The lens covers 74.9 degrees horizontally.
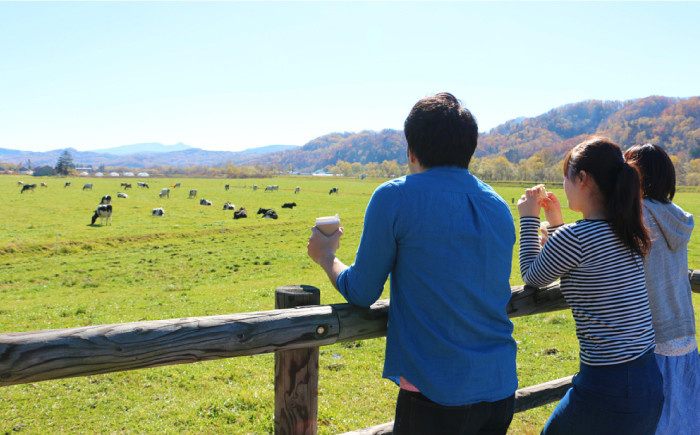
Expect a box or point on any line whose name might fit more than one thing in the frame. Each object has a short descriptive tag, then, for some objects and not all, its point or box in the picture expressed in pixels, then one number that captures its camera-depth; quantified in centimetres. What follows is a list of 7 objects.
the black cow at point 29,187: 5472
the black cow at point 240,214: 3245
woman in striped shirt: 235
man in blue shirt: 193
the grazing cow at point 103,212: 2808
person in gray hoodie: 263
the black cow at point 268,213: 3284
